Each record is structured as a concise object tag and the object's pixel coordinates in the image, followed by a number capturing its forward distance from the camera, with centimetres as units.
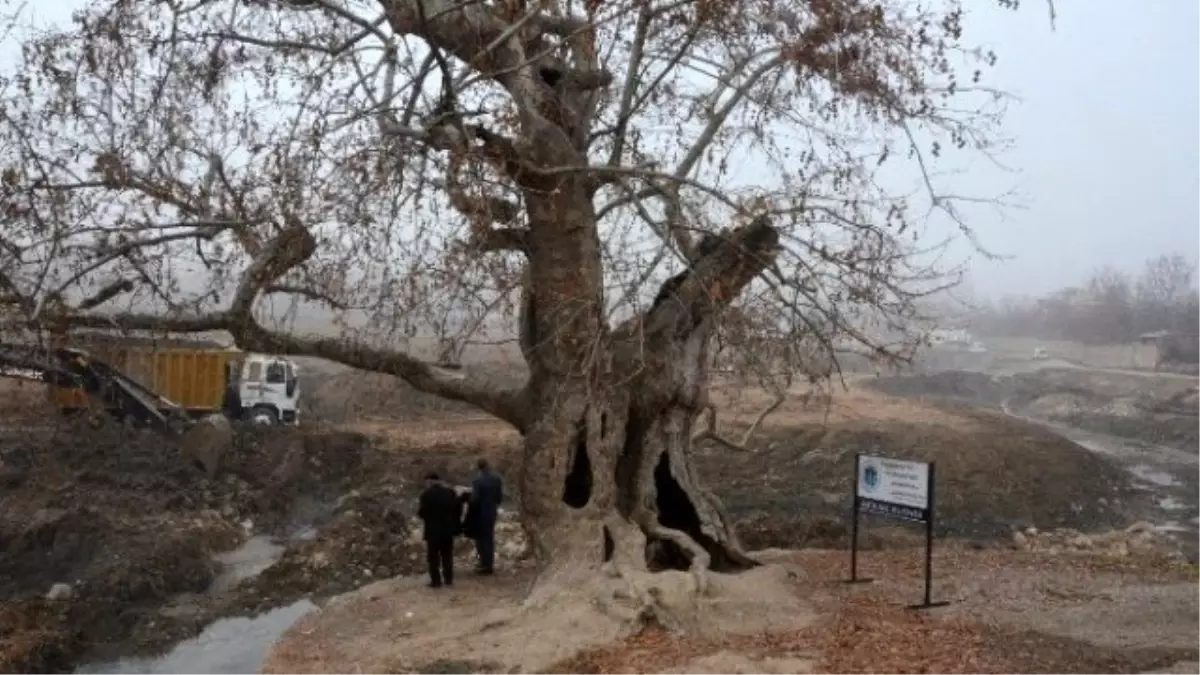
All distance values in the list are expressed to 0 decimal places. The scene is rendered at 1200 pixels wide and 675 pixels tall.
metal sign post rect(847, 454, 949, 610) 1081
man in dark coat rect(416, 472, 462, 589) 1305
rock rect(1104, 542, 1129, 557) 1548
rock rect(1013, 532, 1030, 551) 2026
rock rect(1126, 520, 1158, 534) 2201
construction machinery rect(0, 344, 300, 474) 2653
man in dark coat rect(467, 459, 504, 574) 1355
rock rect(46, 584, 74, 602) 1597
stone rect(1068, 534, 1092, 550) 1901
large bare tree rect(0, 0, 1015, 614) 1092
